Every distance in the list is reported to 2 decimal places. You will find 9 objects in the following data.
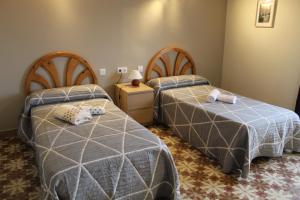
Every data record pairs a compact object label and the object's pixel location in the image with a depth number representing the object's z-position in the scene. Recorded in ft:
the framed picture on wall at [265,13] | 11.38
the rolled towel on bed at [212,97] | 10.09
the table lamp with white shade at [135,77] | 11.43
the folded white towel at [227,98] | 9.99
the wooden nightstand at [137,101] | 10.96
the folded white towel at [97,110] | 8.47
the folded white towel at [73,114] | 7.71
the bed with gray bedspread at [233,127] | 8.11
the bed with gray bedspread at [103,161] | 5.61
